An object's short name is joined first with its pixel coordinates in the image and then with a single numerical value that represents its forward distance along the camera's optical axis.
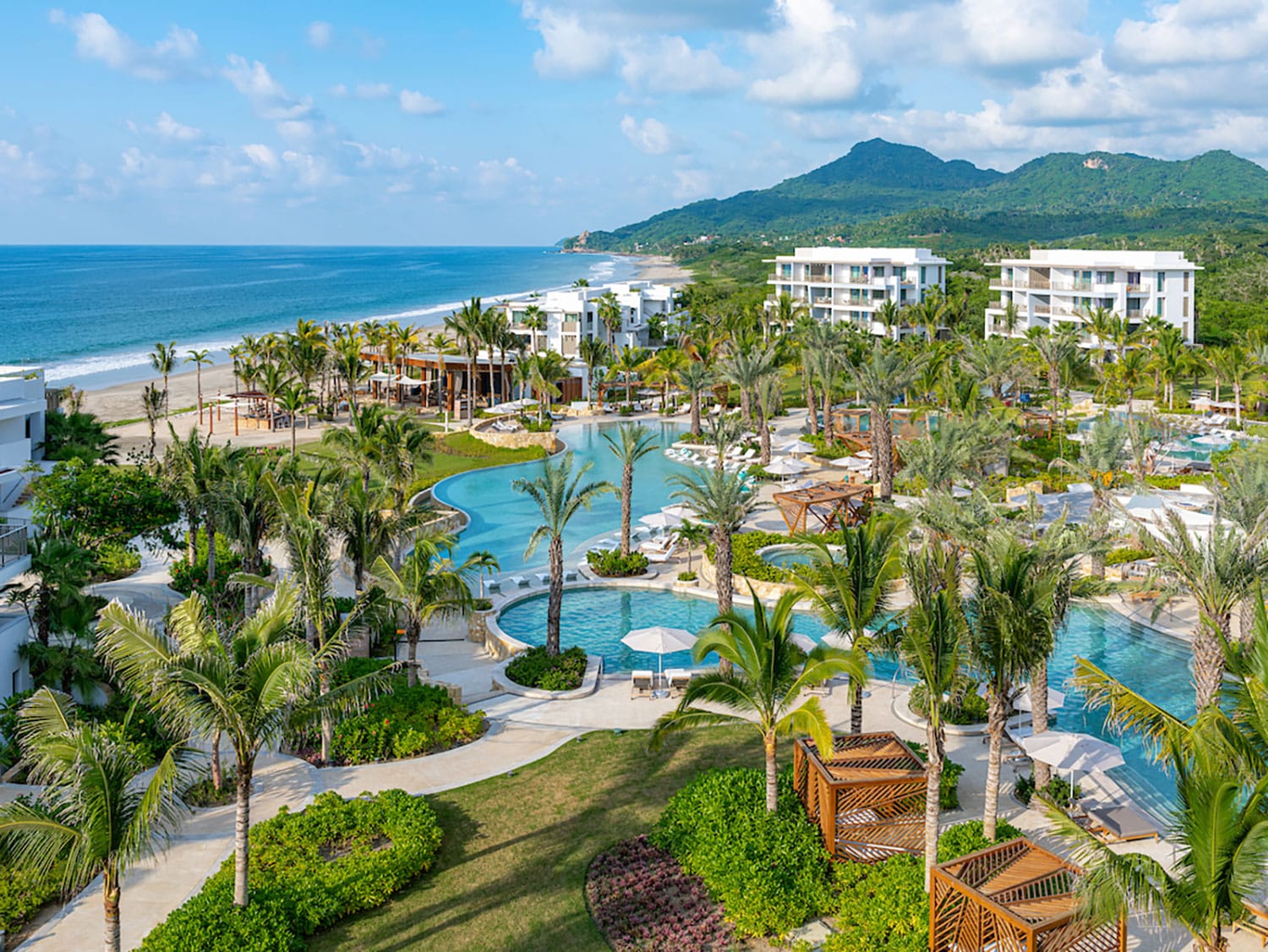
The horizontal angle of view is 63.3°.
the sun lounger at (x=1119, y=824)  15.90
